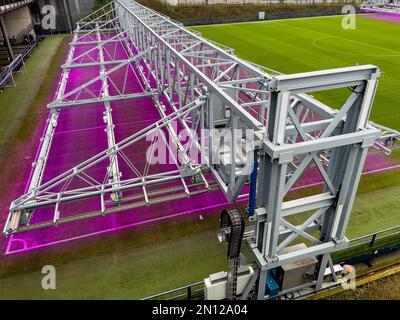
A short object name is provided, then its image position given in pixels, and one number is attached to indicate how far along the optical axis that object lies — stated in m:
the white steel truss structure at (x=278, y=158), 8.51
